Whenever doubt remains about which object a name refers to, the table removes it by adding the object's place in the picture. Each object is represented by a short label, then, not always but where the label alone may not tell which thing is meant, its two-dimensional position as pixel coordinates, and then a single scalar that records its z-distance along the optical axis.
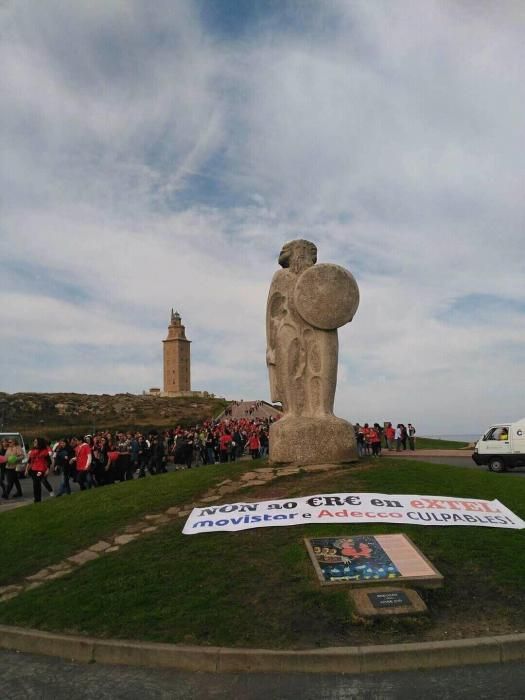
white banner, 7.79
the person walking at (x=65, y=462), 14.67
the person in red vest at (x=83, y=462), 14.30
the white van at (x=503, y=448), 19.72
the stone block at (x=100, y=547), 7.93
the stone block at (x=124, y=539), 8.08
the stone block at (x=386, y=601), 5.37
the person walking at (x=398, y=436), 27.55
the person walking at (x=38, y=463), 12.91
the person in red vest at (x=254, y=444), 21.16
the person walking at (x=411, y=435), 28.59
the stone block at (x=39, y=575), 7.25
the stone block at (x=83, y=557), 7.59
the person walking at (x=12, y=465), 15.57
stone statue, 11.27
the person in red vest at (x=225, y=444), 20.50
